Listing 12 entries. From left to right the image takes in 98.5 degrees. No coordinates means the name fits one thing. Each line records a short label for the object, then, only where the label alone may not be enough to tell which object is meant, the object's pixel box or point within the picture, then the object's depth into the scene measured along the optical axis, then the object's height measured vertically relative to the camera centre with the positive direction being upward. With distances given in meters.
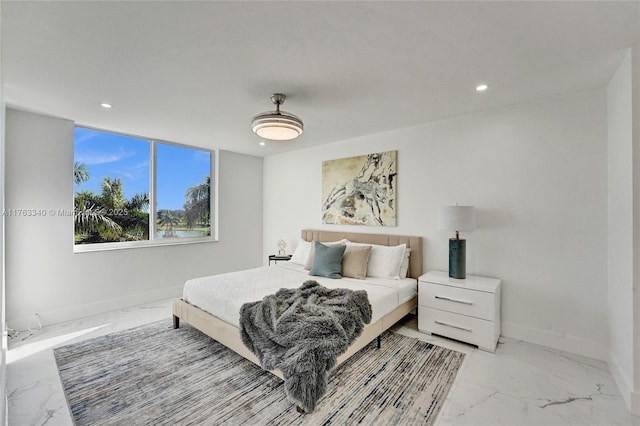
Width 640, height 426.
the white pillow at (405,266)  3.39 -0.66
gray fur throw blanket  1.78 -0.89
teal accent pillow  3.38 -0.61
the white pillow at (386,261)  3.34 -0.61
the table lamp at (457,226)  2.88 -0.15
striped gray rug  1.82 -1.34
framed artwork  3.78 +0.34
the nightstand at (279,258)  4.71 -0.78
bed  2.44 -0.89
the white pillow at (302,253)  4.18 -0.63
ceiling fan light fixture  2.42 +0.79
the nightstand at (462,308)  2.63 -0.97
